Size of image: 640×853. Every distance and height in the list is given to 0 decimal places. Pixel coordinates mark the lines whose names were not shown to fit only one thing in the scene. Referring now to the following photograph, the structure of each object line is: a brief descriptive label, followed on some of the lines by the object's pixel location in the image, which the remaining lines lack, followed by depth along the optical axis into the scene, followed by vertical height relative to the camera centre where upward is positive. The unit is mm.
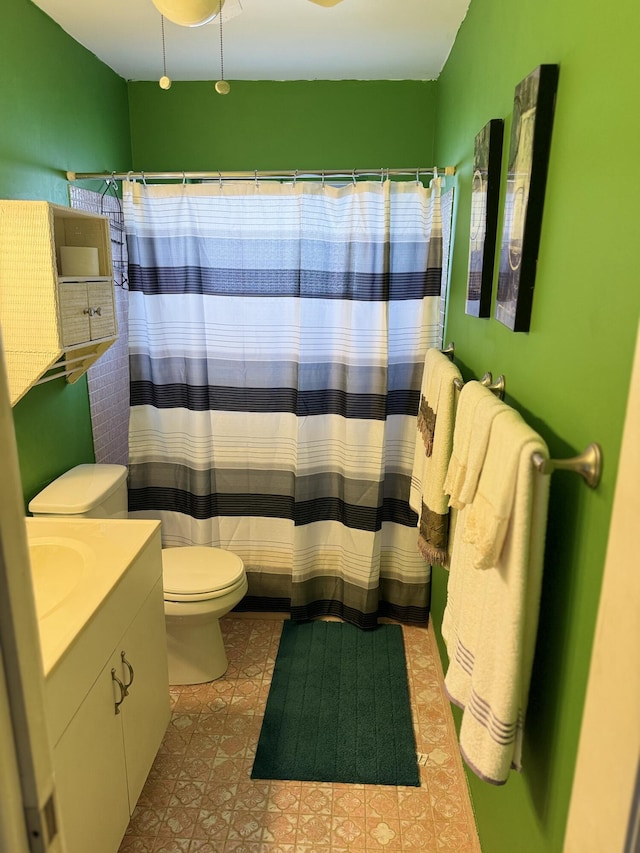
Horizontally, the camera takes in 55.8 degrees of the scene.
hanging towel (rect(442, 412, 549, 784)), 1046 -610
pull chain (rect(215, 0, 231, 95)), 2119 +624
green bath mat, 2078 -1643
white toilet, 2150 -1174
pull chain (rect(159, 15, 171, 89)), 2105 +634
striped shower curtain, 2508 -451
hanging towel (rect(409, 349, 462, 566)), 1779 -548
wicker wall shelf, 1854 -85
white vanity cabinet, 1306 -1078
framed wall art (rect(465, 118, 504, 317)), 1607 +166
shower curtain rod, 2348 +371
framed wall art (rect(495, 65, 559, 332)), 1186 +177
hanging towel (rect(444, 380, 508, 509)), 1257 -360
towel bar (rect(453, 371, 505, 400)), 1539 -288
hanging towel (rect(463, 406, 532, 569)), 1065 -389
